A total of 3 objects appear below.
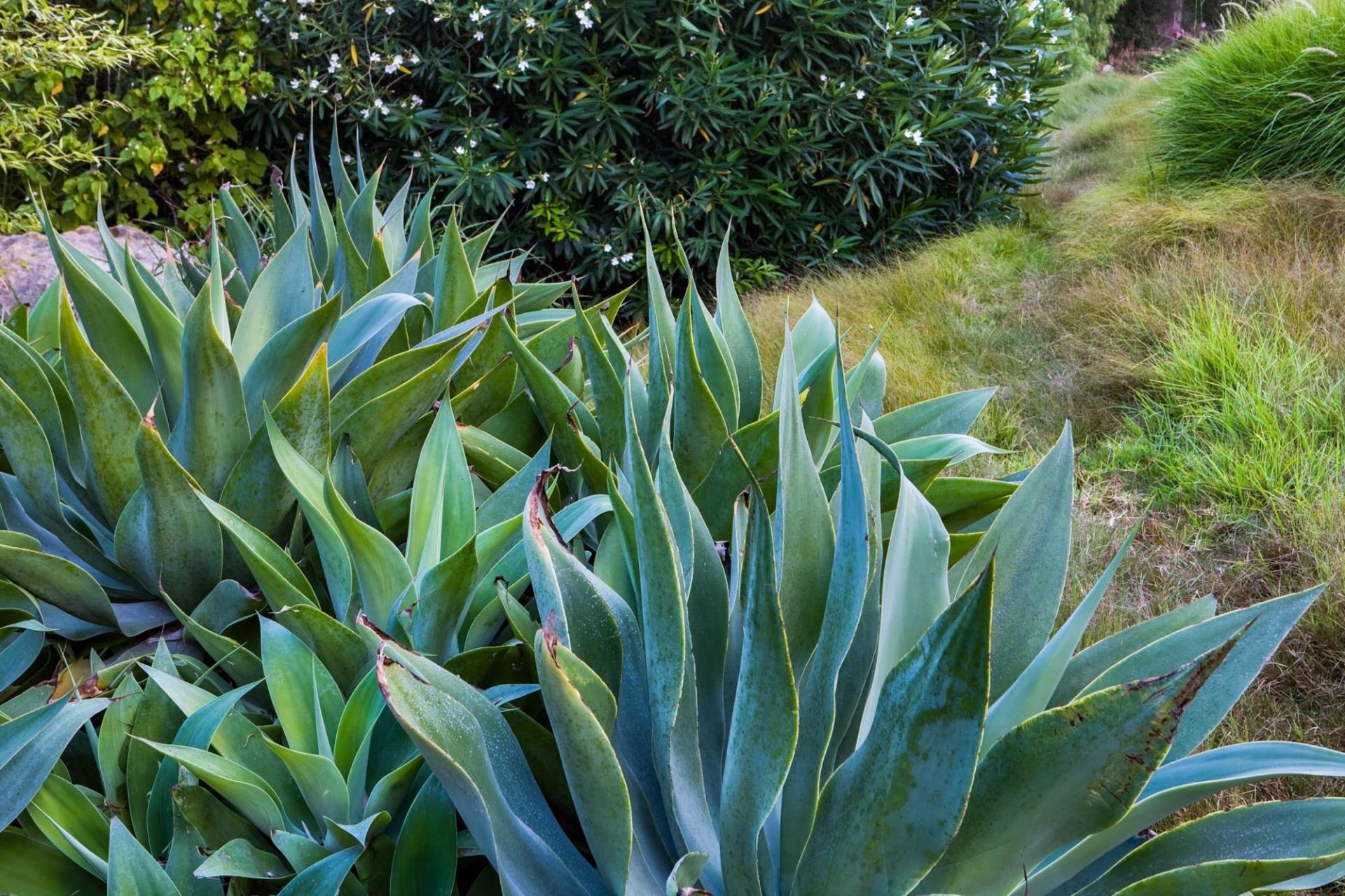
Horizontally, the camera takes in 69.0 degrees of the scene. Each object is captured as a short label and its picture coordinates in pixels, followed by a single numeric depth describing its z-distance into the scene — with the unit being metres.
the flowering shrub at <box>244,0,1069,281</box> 4.97
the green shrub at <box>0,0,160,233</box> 3.80
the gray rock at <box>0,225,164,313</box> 3.58
